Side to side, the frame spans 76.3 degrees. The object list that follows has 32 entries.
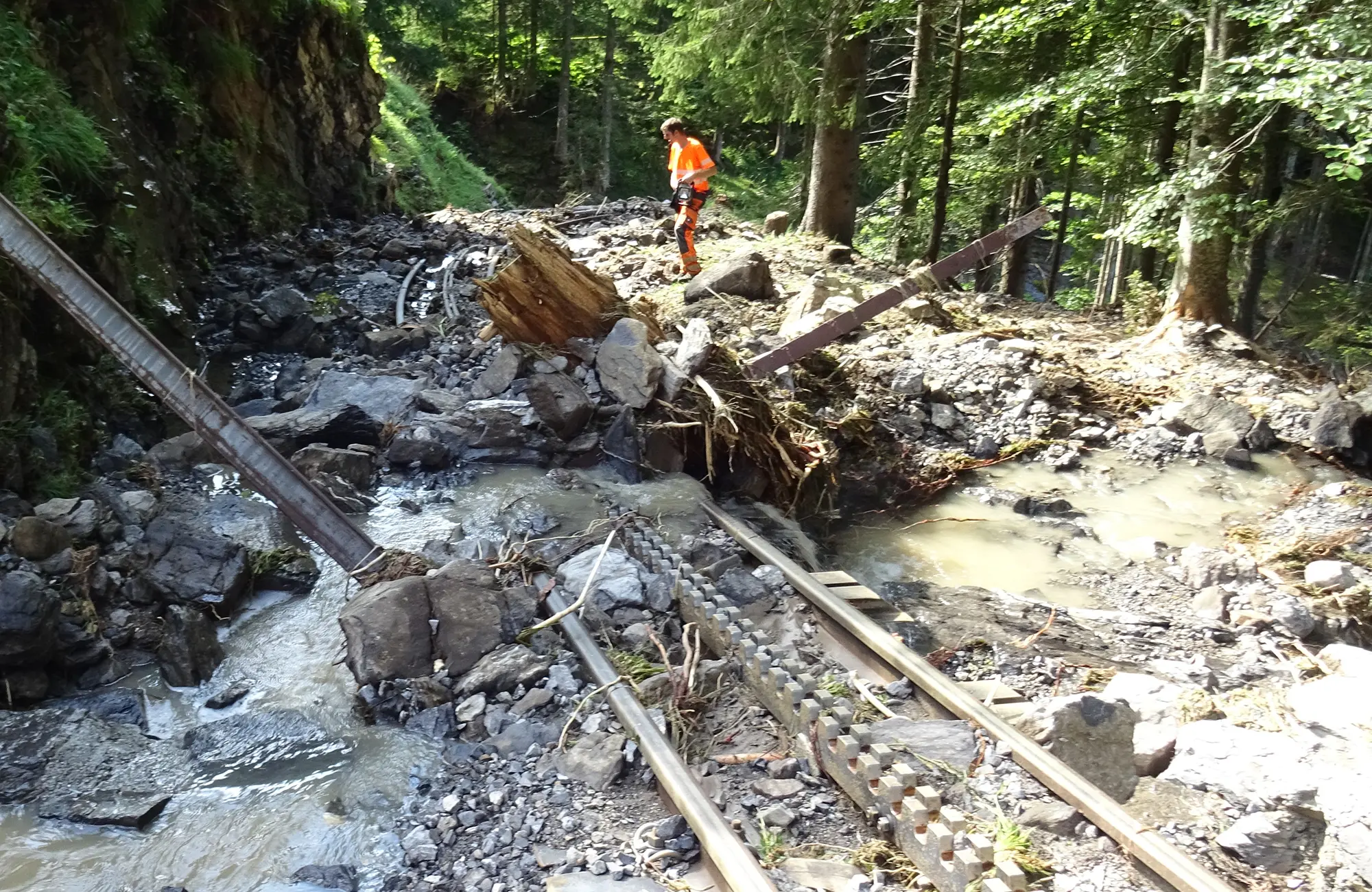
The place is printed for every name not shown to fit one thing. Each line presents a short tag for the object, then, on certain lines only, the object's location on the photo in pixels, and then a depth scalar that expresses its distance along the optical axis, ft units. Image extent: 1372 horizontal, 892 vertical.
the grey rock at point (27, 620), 13.15
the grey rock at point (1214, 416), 29.35
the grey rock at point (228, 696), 14.42
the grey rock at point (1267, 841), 10.89
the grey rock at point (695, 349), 24.00
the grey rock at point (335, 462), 21.03
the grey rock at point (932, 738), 12.40
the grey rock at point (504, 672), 14.14
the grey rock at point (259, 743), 13.20
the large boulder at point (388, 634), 14.40
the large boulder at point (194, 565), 16.21
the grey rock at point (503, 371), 25.54
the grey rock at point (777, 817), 11.29
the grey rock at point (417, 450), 22.84
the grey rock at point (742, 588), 17.20
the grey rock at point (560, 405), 23.43
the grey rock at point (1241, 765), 11.76
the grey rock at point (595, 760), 12.14
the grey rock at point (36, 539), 14.69
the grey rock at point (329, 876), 10.77
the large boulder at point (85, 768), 11.85
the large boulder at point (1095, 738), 12.44
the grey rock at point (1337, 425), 28.22
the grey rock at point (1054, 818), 11.09
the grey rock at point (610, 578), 16.35
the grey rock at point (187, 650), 14.76
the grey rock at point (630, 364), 23.85
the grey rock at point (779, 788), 11.87
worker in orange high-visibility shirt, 33.68
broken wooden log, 25.22
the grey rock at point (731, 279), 34.01
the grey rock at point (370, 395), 24.58
